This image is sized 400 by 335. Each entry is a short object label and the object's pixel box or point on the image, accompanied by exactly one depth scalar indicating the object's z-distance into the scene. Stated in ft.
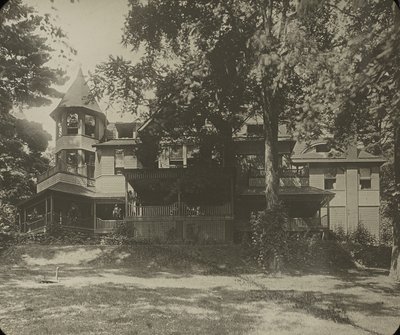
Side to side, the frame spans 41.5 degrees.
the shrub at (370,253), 70.38
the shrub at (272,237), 66.08
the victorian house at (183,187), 90.58
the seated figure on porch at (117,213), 101.58
